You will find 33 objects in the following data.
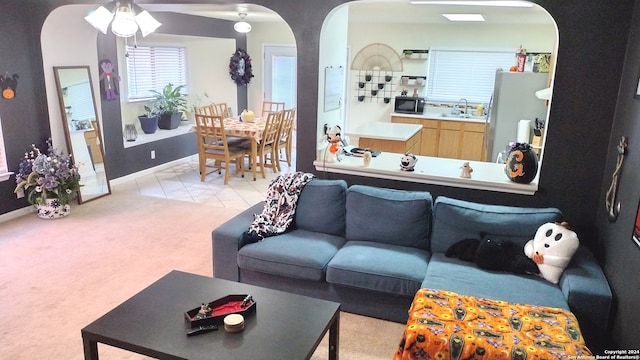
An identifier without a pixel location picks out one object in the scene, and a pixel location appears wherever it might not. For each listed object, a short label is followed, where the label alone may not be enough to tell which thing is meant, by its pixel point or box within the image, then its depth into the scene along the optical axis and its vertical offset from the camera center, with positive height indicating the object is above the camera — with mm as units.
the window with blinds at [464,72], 7391 +132
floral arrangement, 4699 -1048
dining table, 6359 -755
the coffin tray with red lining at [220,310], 2165 -1087
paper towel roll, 4848 -480
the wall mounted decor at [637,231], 2309 -694
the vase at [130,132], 6457 -815
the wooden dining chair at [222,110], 7553 -565
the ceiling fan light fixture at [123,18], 3061 +346
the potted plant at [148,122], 6844 -712
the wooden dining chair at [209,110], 6566 -512
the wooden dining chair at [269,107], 7980 -550
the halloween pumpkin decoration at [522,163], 3367 -560
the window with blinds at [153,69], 6855 +46
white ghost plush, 2777 -950
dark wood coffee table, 2008 -1120
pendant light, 6637 +654
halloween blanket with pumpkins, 2076 -1112
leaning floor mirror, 5156 -637
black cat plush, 2883 -1045
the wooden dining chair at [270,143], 6502 -925
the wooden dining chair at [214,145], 6168 -929
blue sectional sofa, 2674 -1109
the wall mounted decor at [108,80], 5703 -110
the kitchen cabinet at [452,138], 7184 -868
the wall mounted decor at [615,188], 2723 -593
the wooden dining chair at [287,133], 6973 -838
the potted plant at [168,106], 7191 -499
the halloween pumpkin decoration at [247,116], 6891 -584
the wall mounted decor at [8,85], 4531 -161
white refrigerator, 5109 -241
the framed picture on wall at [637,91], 2616 -29
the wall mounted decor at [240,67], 8203 +126
